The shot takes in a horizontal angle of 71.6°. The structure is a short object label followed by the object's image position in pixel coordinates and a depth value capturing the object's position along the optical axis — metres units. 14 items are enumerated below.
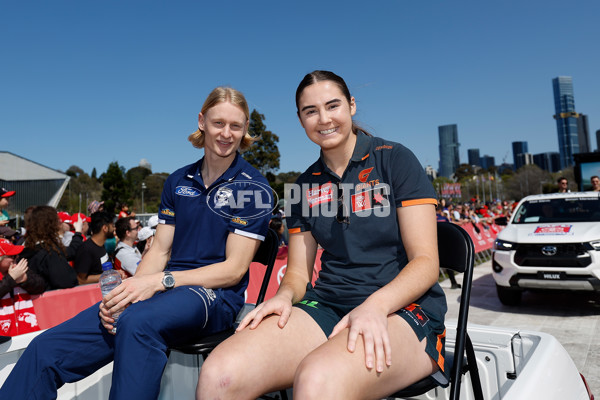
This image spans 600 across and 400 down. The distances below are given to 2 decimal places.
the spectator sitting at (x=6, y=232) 6.59
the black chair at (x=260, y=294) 1.93
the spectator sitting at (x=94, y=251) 5.19
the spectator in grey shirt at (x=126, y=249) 5.71
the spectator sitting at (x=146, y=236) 6.94
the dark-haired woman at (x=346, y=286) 1.33
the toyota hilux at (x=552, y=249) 5.55
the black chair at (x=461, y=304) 1.50
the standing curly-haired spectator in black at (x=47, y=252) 4.42
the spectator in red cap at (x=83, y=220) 8.45
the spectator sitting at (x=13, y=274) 3.77
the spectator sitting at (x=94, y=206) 9.48
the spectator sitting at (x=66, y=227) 7.22
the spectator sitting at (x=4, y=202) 6.57
